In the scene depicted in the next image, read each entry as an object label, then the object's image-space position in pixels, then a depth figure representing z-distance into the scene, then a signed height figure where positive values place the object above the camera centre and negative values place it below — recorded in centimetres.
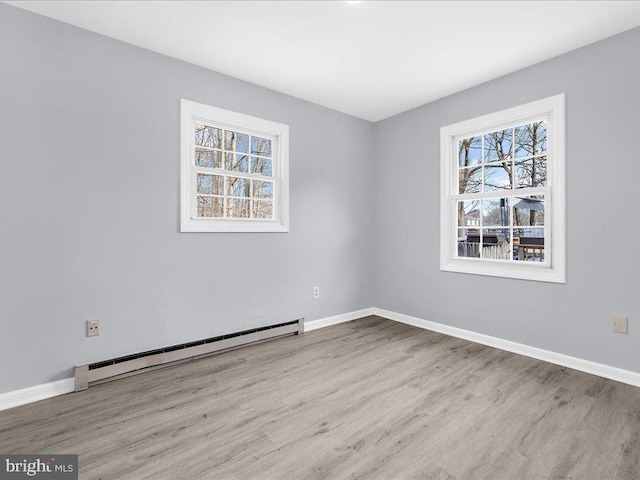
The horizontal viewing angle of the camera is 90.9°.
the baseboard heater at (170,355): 227 -95
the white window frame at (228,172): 274 +72
